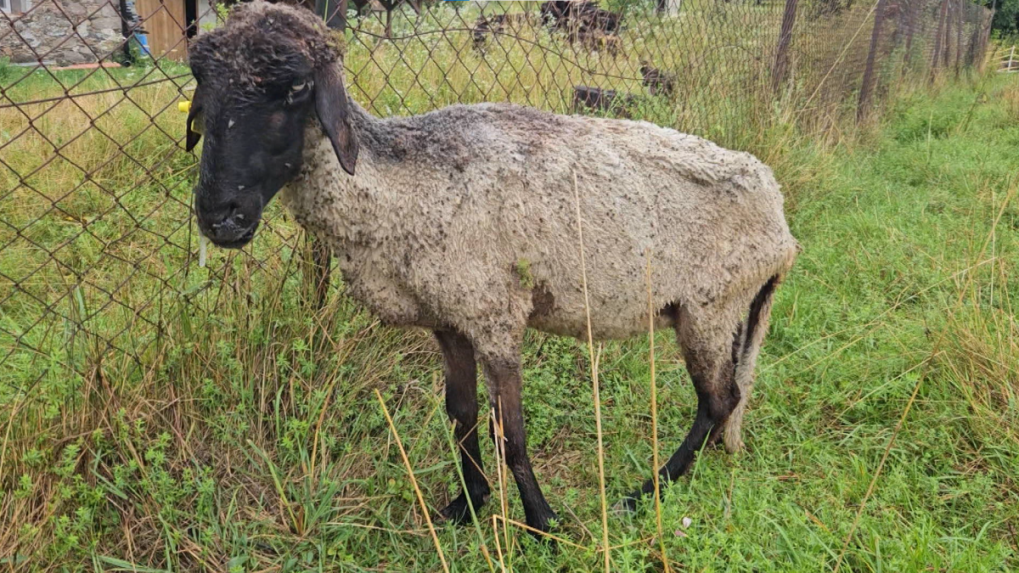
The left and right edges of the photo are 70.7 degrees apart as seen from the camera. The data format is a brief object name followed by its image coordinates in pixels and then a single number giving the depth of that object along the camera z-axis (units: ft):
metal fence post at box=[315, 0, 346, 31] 9.18
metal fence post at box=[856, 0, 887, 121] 27.22
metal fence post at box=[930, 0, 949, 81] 42.71
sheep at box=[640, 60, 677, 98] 17.98
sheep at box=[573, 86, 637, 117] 16.42
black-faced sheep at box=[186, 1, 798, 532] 6.42
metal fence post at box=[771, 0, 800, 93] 20.25
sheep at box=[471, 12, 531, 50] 12.35
